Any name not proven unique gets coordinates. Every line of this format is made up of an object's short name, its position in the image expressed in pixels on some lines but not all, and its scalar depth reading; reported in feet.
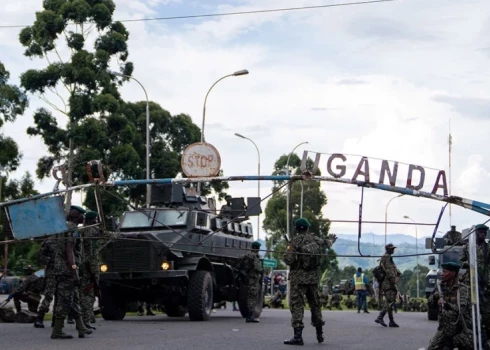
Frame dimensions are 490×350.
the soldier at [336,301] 128.16
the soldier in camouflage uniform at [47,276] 52.57
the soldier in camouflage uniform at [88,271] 56.24
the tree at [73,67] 126.93
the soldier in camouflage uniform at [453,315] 37.47
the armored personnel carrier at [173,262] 65.77
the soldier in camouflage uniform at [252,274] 71.36
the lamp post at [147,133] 120.24
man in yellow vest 106.22
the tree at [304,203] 209.97
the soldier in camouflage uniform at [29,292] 67.31
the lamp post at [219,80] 123.75
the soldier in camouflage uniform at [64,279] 48.62
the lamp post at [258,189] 163.09
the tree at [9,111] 118.81
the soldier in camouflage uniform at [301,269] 48.19
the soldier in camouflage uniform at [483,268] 40.16
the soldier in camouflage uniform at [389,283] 68.54
